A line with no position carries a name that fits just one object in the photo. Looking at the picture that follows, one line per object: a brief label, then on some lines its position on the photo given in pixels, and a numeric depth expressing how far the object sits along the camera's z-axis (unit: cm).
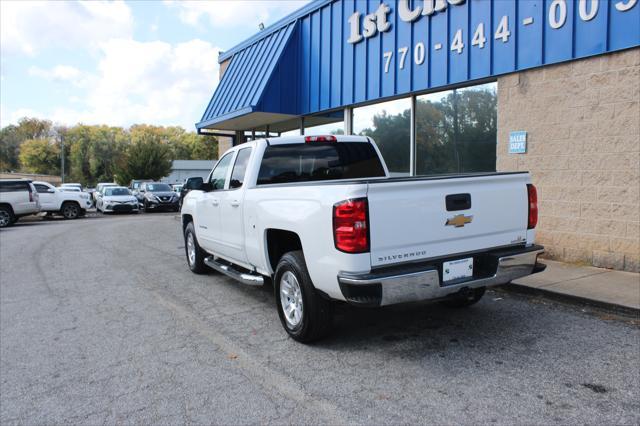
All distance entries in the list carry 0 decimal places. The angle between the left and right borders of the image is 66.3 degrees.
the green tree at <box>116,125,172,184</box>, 5581
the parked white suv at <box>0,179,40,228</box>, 1848
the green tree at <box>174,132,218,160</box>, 11200
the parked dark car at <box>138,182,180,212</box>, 2706
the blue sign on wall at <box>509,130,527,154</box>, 834
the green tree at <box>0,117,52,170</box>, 10425
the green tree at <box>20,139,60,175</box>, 9312
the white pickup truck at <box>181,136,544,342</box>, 382
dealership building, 710
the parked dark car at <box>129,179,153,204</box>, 2982
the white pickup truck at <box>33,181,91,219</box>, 2181
